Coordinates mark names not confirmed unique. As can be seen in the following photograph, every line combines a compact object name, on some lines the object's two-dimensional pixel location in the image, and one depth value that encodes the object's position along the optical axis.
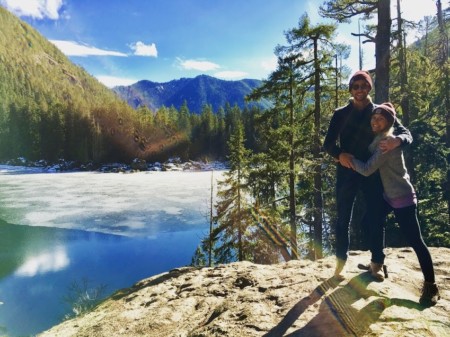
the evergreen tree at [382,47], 8.02
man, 3.81
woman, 3.53
